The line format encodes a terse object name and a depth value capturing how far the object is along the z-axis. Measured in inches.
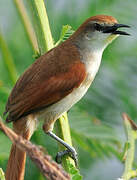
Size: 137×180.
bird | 193.2
